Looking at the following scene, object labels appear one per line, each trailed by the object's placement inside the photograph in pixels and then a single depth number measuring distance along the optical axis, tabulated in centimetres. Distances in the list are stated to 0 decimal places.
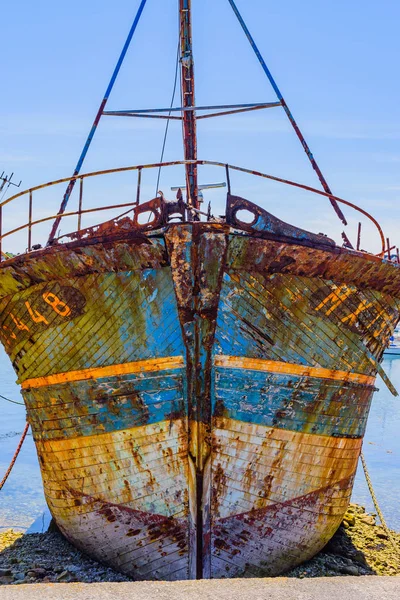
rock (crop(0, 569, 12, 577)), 552
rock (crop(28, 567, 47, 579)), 557
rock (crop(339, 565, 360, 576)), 603
